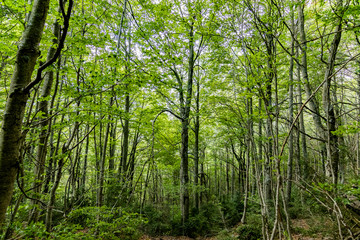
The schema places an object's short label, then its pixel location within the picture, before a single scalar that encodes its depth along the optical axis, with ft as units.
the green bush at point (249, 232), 19.49
